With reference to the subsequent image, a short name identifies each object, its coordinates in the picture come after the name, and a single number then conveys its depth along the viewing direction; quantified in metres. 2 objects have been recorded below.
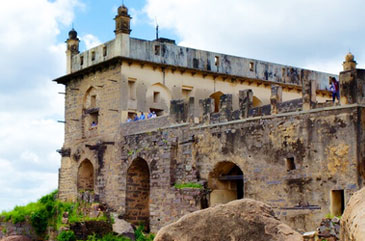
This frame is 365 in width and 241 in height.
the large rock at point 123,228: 24.25
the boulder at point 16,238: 26.50
